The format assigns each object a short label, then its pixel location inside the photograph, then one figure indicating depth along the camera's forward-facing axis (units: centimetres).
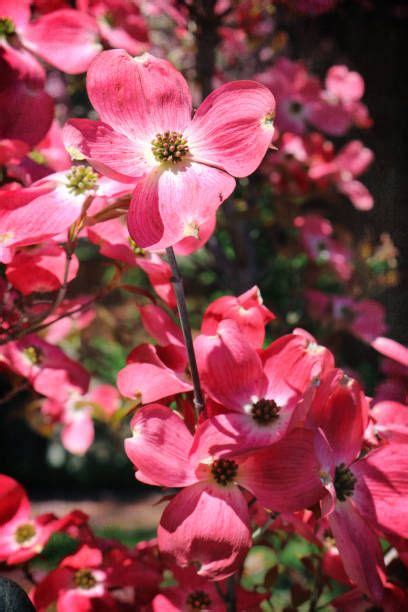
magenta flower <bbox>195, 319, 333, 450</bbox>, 72
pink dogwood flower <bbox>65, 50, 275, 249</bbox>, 71
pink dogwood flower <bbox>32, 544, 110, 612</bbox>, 80
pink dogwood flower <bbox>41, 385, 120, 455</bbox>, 94
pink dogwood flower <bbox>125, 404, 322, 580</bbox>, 71
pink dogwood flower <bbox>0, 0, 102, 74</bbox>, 82
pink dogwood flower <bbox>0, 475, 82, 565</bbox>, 80
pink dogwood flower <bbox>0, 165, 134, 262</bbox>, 73
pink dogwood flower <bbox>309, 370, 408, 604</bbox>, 72
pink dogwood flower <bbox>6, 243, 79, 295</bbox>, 78
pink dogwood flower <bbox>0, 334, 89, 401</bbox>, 82
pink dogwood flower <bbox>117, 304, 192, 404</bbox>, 74
